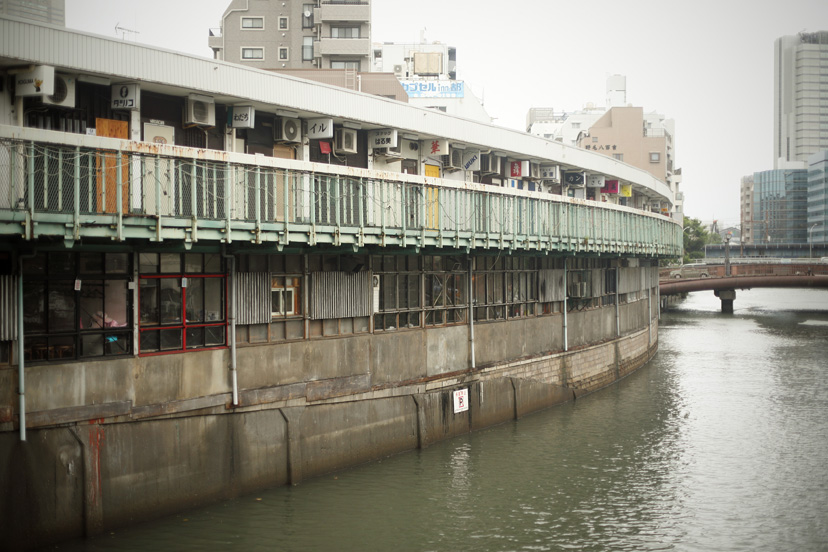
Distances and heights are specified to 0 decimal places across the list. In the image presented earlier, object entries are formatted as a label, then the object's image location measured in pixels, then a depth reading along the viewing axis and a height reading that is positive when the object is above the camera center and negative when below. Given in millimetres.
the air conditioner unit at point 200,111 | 19041 +3746
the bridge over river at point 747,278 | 75688 -1813
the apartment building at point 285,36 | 61688 +18014
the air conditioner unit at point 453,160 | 28109 +3671
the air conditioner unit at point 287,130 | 21578 +3685
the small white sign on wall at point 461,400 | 24156 -4134
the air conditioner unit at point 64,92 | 16547 +3673
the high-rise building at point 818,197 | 159750 +12280
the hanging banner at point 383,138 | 24266 +3822
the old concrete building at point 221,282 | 14727 -380
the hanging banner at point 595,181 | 39250 +3934
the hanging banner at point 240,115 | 20125 +3797
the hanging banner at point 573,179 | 36781 +3783
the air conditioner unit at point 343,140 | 23375 +3633
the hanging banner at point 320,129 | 22125 +3766
